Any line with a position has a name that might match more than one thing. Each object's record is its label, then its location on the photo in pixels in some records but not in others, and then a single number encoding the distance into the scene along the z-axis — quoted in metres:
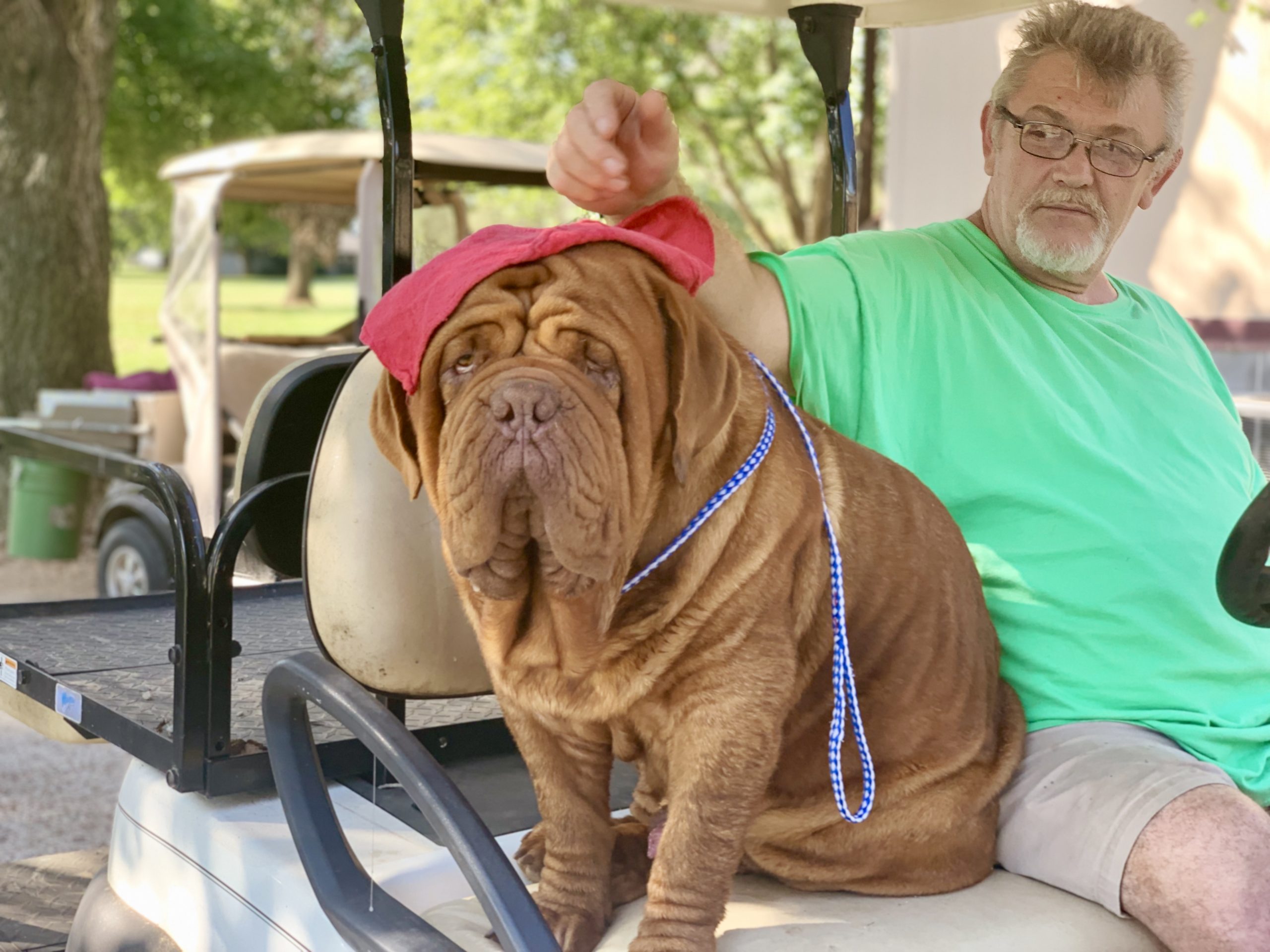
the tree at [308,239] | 13.70
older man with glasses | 1.68
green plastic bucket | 6.83
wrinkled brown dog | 1.27
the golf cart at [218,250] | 6.66
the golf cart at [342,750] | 1.58
